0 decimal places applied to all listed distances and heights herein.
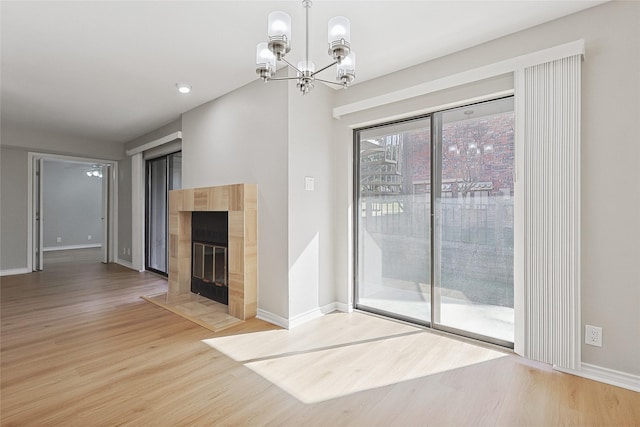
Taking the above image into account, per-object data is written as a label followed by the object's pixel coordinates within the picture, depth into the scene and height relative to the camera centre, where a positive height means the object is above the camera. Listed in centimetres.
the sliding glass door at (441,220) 260 -7
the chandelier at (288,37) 170 +97
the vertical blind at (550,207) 213 +4
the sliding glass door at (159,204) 526 +18
